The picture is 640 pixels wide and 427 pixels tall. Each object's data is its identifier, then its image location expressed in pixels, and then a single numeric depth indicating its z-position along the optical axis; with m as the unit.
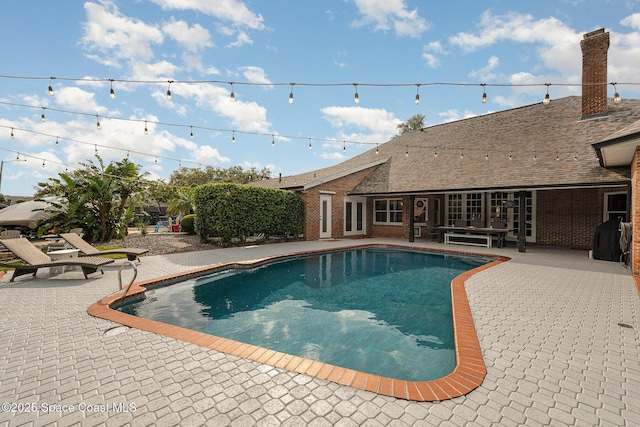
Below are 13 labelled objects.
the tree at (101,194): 12.49
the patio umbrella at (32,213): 12.41
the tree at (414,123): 37.44
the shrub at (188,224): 19.50
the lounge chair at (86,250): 8.82
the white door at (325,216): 16.48
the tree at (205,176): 37.52
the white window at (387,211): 17.67
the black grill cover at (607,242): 9.75
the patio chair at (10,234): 9.58
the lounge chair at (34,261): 6.97
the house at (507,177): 11.64
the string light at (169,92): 7.15
